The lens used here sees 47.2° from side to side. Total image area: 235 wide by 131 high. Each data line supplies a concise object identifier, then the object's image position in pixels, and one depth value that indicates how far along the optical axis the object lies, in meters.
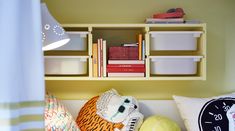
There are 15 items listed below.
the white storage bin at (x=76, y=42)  1.72
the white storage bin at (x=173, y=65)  1.74
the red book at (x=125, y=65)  1.73
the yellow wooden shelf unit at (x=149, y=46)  1.71
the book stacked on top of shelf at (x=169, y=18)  1.73
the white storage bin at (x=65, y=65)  1.72
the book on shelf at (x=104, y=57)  1.72
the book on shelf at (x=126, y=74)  1.73
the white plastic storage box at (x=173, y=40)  1.73
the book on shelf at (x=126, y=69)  1.73
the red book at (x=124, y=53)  1.74
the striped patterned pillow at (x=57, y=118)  1.42
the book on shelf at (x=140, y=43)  1.73
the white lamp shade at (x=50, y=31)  1.21
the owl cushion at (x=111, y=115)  1.65
